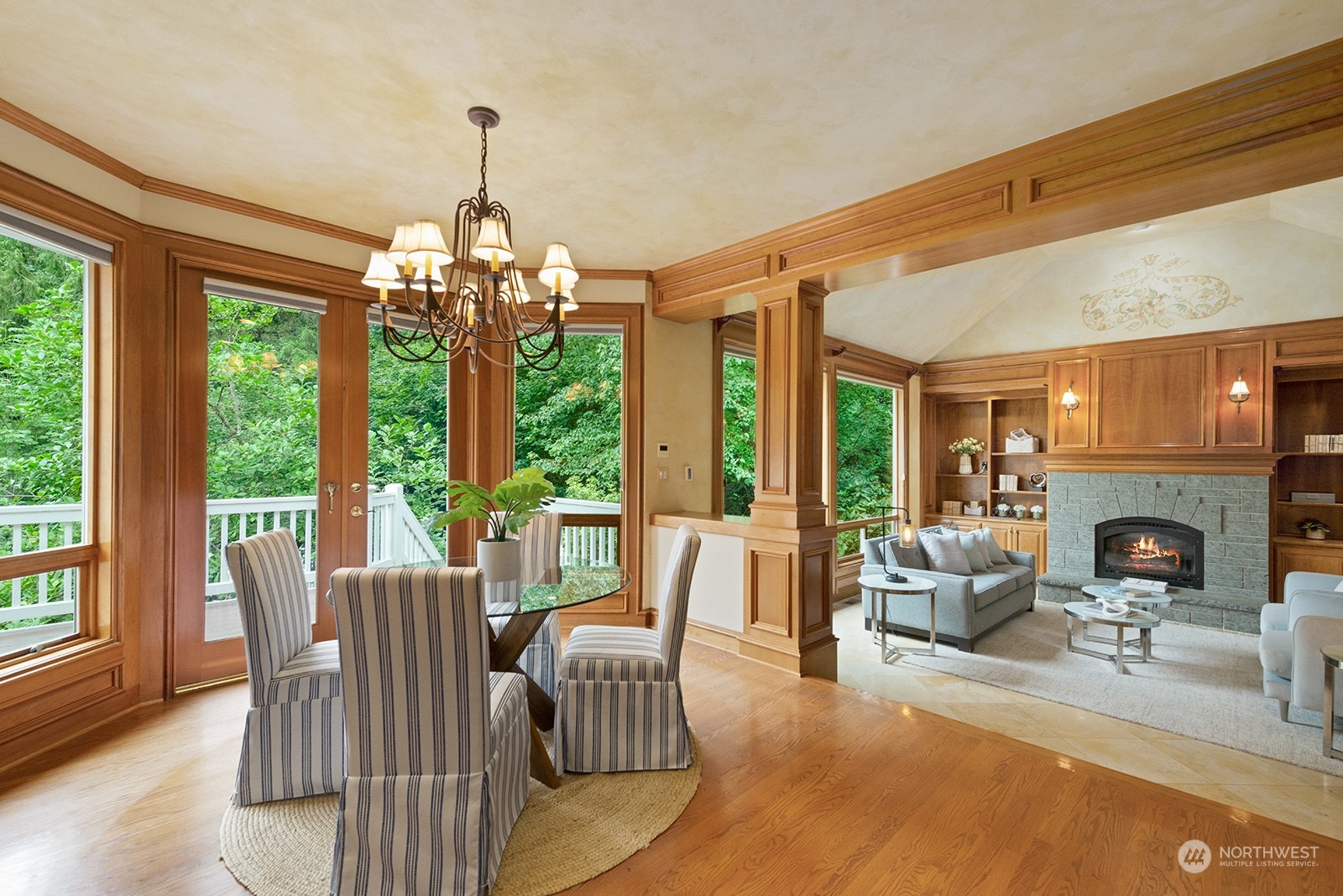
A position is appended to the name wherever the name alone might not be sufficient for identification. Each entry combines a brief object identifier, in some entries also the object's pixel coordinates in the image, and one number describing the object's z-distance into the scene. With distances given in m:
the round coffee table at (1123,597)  4.95
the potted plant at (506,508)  2.44
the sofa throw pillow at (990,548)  6.12
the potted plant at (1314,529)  5.82
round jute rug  1.85
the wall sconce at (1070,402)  6.82
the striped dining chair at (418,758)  1.68
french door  3.29
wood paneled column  3.74
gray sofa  5.00
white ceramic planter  2.48
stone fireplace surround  5.84
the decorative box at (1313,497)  5.88
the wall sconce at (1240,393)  5.90
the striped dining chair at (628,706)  2.45
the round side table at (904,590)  4.81
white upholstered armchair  3.33
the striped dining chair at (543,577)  2.80
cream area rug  3.51
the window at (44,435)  2.64
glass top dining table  2.17
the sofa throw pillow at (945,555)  5.55
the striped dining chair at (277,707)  2.16
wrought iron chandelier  2.19
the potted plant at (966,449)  7.86
